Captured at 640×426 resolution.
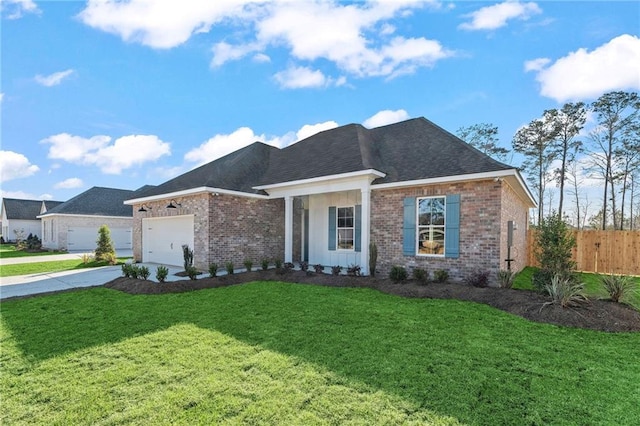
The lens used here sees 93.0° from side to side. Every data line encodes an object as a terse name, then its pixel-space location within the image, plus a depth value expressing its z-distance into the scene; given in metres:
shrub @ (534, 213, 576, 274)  7.56
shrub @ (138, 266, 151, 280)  9.16
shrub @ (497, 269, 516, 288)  7.74
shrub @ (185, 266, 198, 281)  9.24
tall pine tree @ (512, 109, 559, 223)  20.80
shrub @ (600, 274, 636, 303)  6.64
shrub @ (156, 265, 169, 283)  8.72
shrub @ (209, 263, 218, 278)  9.61
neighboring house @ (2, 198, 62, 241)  35.06
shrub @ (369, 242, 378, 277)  9.63
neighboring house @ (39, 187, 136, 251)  23.55
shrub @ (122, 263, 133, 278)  9.57
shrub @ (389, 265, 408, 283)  8.78
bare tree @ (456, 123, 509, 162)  23.89
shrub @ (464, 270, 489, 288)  7.99
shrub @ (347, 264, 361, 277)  9.68
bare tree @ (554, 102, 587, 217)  19.58
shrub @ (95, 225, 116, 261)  14.52
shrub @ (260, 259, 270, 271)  10.88
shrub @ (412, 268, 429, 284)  8.48
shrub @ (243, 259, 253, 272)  10.50
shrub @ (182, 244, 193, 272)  10.15
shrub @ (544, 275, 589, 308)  6.06
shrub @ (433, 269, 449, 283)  8.41
